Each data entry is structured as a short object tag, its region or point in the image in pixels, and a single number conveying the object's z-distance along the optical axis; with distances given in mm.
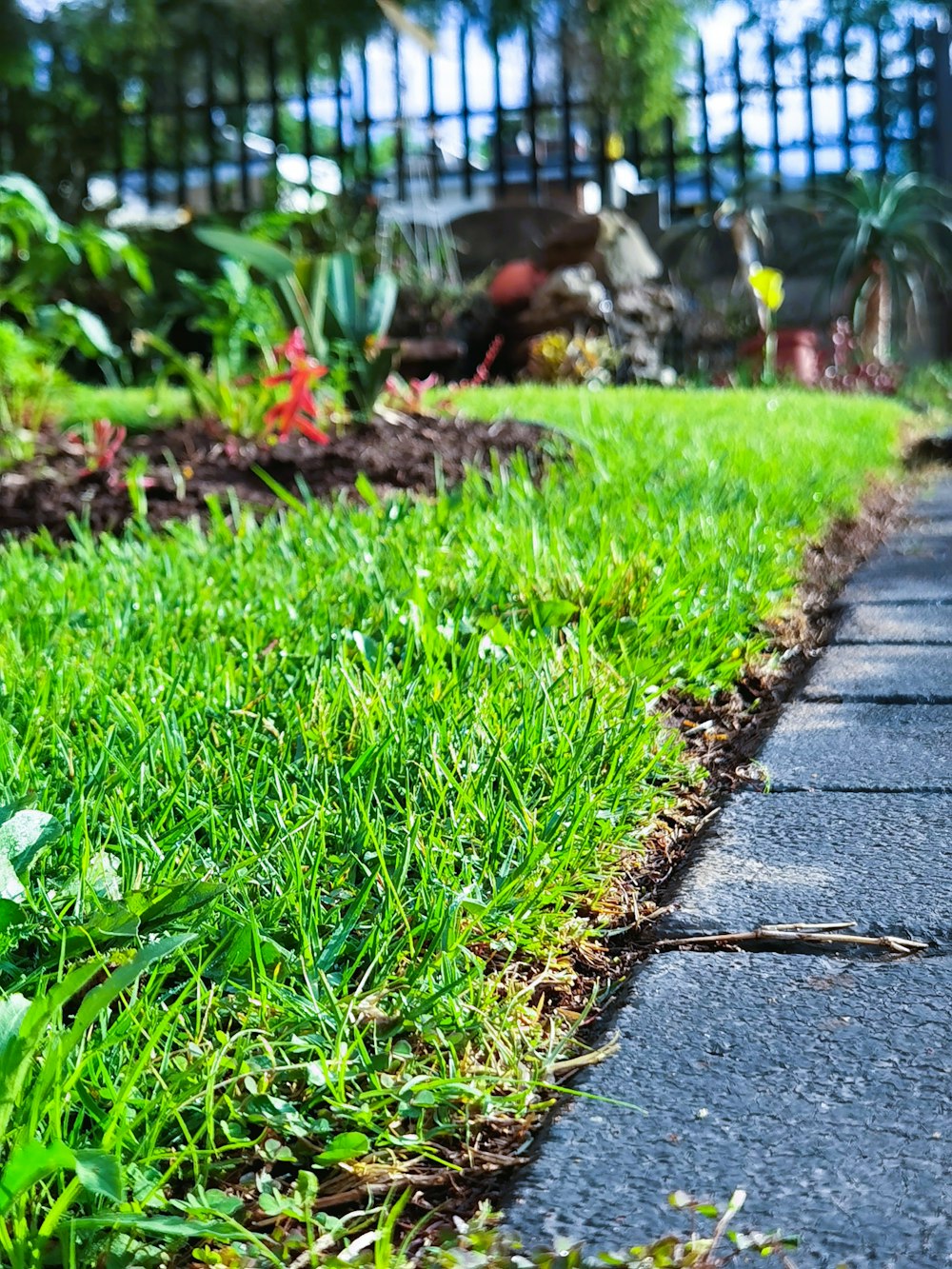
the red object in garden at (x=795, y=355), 8852
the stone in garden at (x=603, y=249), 8781
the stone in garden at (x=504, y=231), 9750
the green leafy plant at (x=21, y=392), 4176
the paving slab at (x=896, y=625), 2387
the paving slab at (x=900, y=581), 2736
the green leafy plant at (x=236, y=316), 4387
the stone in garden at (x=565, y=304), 8109
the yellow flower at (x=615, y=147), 11055
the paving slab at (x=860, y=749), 1651
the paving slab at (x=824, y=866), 1283
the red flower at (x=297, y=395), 3717
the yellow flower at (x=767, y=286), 7863
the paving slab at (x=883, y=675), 2027
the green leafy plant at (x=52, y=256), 3994
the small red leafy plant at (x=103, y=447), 3680
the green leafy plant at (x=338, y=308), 4367
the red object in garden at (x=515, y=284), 8672
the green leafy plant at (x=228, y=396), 4129
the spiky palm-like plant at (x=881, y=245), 9594
